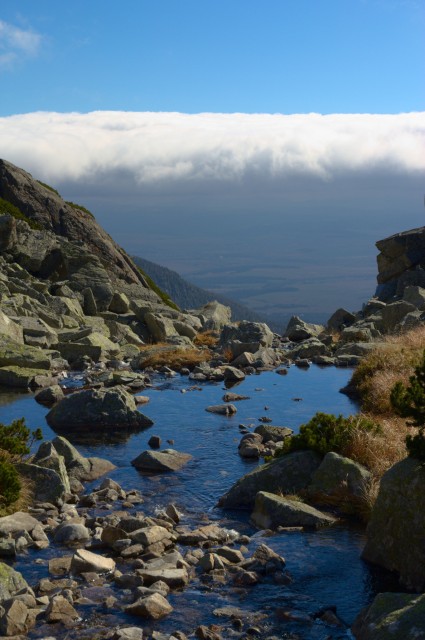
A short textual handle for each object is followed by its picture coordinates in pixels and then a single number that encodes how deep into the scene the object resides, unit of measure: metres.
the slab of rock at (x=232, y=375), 37.50
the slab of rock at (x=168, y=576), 13.45
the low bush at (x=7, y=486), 16.88
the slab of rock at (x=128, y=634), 11.39
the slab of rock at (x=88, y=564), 14.02
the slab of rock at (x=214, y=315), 60.34
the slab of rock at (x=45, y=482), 18.06
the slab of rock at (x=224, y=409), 29.37
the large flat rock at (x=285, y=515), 16.70
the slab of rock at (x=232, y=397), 32.19
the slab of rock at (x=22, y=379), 33.97
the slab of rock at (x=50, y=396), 31.07
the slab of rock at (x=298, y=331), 56.72
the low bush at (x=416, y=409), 13.97
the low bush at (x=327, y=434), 19.31
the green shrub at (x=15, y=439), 18.59
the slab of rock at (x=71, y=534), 15.78
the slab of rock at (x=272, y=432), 24.31
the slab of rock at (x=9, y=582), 12.43
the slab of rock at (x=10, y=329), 38.28
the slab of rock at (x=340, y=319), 61.28
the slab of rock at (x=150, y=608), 12.28
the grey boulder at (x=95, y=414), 26.44
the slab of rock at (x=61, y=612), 12.02
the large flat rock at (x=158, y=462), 21.42
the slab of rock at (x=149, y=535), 15.26
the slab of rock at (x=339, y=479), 17.47
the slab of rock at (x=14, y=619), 11.50
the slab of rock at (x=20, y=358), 35.94
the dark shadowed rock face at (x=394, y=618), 9.81
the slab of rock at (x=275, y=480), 18.42
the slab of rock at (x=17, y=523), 15.70
